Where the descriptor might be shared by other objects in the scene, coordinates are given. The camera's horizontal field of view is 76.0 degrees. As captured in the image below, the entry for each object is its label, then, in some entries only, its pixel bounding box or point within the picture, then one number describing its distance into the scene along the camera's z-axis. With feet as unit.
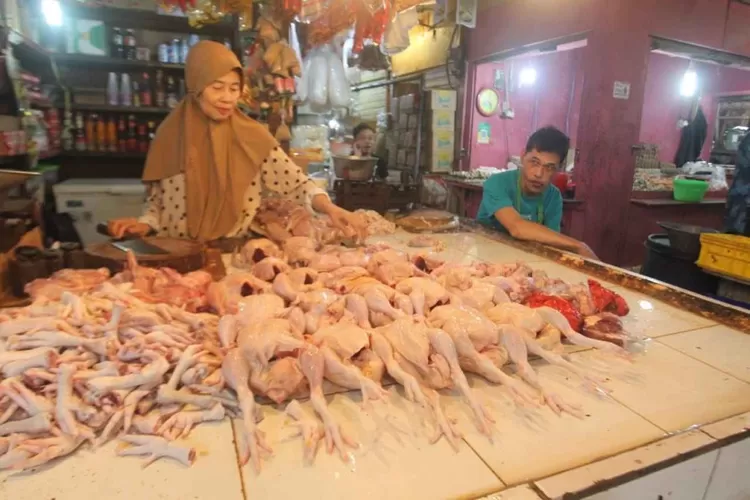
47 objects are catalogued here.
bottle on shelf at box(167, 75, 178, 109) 15.36
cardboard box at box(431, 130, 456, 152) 22.30
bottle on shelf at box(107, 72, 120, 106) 14.84
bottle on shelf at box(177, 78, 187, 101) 15.67
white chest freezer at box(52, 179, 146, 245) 13.75
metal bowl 15.70
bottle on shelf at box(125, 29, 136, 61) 14.92
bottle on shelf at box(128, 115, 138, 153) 15.43
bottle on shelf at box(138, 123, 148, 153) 15.53
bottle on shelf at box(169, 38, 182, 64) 15.15
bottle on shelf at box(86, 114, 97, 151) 14.99
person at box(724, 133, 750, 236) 14.38
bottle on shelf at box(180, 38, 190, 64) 15.26
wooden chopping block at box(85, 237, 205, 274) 5.57
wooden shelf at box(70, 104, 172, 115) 14.56
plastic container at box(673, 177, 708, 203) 18.35
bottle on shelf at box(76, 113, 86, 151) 14.82
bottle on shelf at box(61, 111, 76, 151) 14.65
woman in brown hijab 8.09
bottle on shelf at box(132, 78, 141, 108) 15.12
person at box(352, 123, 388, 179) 21.54
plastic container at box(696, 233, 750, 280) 9.78
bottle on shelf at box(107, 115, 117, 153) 15.19
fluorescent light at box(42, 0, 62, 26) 13.75
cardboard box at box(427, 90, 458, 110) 21.80
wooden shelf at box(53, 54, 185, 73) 14.28
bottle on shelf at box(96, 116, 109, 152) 15.08
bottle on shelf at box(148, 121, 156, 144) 15.62
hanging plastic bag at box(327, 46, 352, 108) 14.80
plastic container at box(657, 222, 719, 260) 11.26
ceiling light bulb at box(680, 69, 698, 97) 27.43
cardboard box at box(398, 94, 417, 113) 22.67
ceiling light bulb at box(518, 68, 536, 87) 25.62
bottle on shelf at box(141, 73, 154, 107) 15.23
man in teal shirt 8.56
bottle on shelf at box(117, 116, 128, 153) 15.37
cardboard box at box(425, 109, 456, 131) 21.97
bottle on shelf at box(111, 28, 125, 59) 14.79
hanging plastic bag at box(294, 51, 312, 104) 14.62
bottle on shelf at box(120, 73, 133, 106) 14.93
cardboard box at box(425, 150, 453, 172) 22.49
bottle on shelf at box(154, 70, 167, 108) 15.33
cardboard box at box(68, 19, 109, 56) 14.30
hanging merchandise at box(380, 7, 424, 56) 12.90
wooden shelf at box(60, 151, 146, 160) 14.88
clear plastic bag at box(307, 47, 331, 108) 14.64
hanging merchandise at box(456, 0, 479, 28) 18.54
